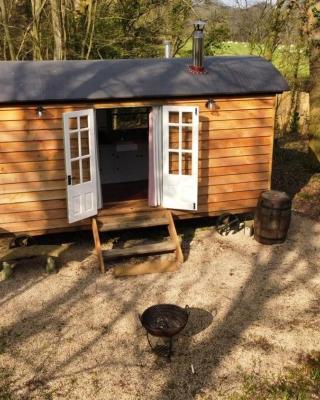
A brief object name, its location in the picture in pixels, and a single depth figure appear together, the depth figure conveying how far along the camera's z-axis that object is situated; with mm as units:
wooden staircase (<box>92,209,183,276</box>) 8398
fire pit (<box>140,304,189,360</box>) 5832
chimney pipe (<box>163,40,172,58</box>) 11609
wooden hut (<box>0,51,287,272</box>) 8273
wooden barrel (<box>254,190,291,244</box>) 9219
